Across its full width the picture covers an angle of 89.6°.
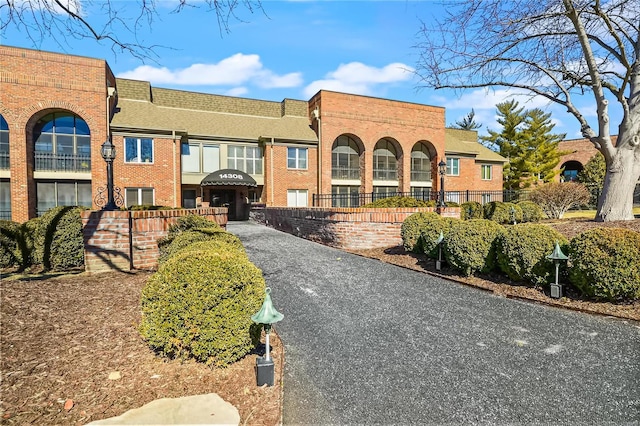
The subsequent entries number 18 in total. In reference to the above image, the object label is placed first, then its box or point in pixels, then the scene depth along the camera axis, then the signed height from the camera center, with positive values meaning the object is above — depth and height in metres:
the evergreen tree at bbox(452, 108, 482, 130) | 56.72 +13.88
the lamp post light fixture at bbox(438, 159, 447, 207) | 11.27 +0.69
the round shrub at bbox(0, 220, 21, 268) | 7.38 -0.94
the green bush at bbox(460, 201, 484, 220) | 15.58 -0.42
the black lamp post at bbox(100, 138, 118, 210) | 8.11 +1.27
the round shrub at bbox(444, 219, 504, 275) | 6.62 -0.93
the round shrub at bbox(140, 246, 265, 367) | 3.12 -1.05
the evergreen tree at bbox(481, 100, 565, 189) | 33.94 +5.70
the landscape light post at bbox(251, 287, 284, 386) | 2.93 -1.43
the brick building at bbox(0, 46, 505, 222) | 17.02 +3.93
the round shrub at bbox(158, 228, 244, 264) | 4.99 -0.59
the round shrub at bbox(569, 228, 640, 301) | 4.84 -0.99
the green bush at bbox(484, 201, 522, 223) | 14.76 -0.54
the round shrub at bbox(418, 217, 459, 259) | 7.72 -0.77
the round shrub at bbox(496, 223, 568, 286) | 5.80 -0.94
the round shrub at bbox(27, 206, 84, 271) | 7.16 -0.81
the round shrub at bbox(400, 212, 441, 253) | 8.52 -0.68
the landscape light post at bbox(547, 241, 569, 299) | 5.44 -1.00
